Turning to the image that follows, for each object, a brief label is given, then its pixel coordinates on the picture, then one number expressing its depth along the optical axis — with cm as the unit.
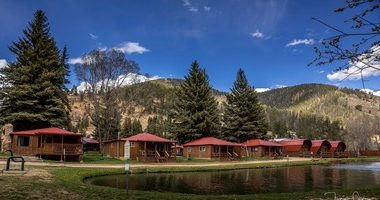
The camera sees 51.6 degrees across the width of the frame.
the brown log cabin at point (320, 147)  8525
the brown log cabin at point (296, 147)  8175
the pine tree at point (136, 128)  10303
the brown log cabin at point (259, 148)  6712
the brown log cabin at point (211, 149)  5550
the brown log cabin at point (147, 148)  4662
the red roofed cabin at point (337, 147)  8972
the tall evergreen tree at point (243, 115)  7100
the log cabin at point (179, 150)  6859
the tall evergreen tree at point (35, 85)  4591
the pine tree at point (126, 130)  9258
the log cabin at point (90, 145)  7593
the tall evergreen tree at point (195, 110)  6356
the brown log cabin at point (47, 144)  3850
